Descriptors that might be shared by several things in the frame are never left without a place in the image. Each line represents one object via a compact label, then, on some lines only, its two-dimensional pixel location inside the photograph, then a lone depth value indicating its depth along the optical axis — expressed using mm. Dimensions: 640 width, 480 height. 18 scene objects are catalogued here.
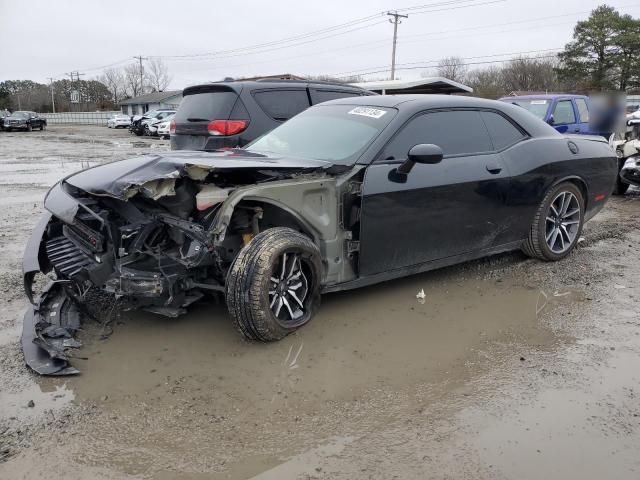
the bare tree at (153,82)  98788
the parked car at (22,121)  36281
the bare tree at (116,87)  102125
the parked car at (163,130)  27391
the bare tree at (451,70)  63597
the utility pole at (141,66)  83581
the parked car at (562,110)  11438
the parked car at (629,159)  8648
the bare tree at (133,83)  101812
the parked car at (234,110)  6613
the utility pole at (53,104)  91012
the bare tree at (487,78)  53469
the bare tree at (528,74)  50825
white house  64756
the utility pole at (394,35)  44500
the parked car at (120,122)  43844
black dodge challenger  3355
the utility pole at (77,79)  101412
